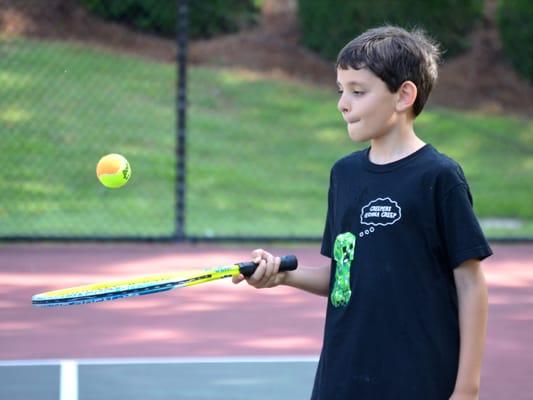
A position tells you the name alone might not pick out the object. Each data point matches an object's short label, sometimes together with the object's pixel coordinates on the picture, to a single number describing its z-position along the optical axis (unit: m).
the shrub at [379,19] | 25.99
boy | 4.76
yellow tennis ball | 6.67
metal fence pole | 16.18
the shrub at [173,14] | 22.70
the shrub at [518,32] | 26.02
